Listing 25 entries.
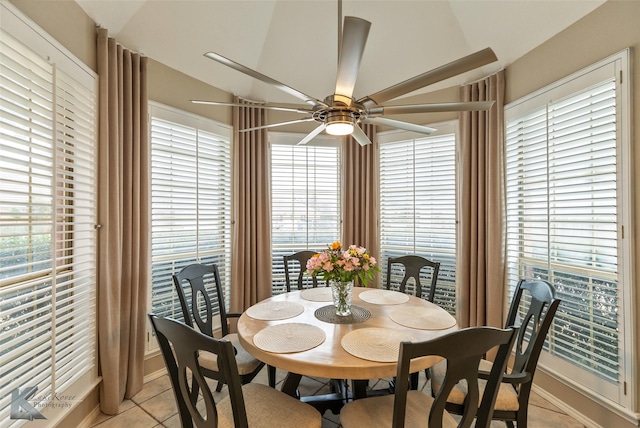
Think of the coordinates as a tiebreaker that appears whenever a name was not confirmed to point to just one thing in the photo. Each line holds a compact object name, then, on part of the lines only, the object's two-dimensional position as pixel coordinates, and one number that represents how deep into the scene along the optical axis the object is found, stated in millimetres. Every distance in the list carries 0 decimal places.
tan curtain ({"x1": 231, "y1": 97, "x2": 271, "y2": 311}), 3268
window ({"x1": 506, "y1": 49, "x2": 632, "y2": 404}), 1885
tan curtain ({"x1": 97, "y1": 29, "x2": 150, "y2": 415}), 2109
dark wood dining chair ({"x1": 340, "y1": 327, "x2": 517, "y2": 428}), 1061
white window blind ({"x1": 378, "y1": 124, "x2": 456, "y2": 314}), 3162
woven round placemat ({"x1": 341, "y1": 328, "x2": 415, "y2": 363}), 1406
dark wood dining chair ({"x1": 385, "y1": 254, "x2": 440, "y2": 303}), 2652
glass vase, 1903
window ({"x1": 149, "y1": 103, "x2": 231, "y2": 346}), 2662
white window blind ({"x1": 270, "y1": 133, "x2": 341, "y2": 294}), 3555
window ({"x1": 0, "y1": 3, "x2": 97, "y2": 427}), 1415
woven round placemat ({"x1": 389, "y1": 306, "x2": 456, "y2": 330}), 1781
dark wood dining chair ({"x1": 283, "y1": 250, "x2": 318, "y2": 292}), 2938
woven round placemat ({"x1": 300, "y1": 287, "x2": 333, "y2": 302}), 2303
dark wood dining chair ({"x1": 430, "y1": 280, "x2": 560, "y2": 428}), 1524
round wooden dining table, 1355
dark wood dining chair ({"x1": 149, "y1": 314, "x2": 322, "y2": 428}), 1080
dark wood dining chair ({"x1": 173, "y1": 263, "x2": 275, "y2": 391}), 1941
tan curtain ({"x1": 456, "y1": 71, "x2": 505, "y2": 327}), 2689
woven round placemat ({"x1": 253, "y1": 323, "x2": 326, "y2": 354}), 1498
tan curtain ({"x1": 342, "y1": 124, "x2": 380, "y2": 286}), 3588
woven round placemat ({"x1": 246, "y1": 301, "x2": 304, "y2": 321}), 1932
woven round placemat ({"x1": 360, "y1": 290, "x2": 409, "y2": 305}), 2232
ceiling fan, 1310
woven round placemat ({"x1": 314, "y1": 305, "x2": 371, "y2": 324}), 1872
